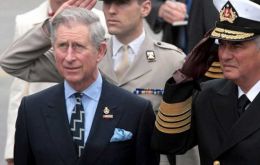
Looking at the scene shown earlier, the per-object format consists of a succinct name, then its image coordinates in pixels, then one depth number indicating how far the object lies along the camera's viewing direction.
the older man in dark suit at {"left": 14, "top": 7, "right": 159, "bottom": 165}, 7.92
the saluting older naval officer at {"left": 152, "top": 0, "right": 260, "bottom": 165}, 7.51
